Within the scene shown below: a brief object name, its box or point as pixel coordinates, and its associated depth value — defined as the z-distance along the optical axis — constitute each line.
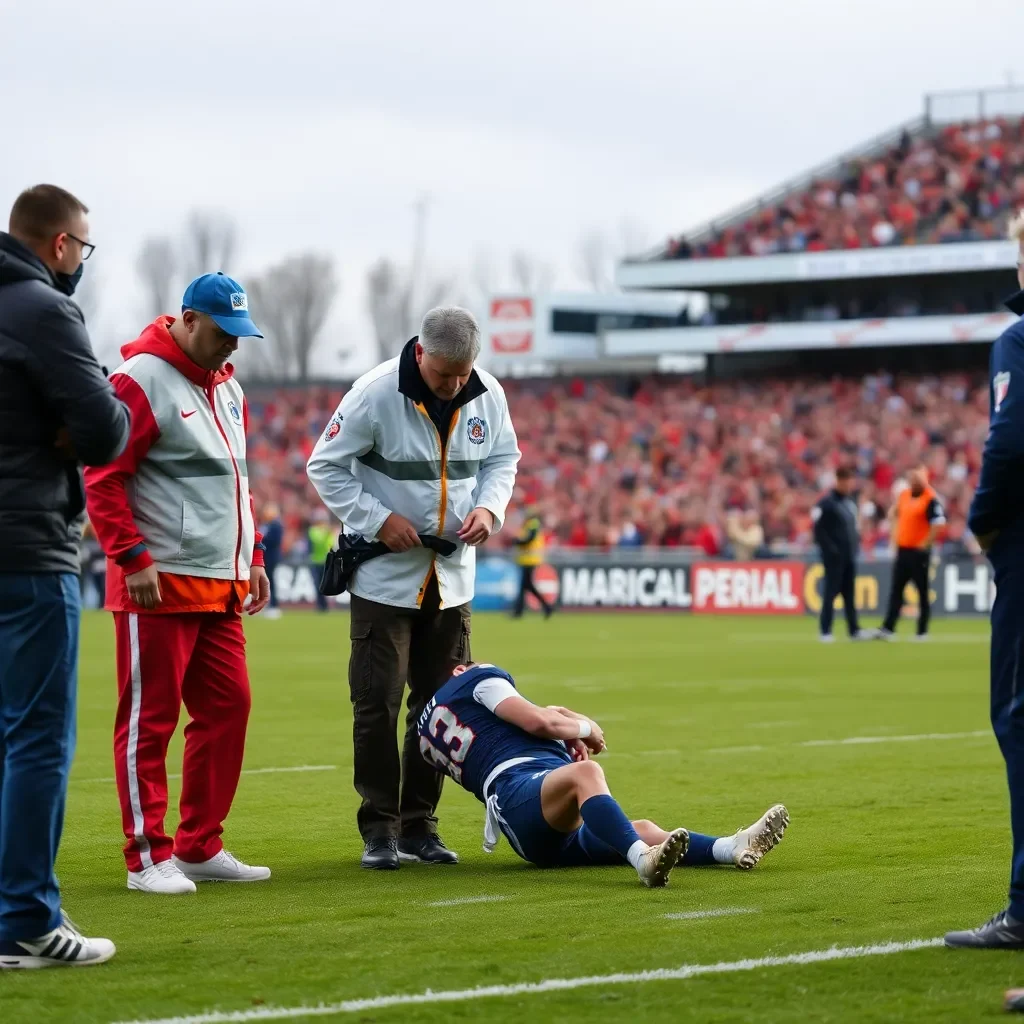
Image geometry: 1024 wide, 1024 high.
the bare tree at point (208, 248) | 103.94
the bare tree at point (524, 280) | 108.75
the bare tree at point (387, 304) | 112.69
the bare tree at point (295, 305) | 111.81
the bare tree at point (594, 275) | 103.96
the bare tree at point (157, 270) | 103.56
